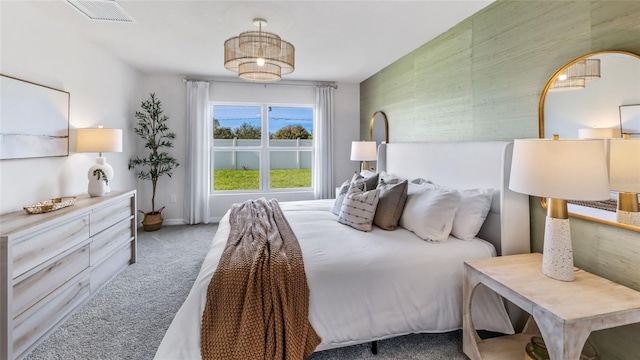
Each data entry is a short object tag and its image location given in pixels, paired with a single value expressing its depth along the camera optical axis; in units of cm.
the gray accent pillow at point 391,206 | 229
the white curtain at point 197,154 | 461
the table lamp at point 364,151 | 410
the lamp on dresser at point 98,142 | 289
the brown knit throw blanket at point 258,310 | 138
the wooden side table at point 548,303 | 114
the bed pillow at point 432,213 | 202
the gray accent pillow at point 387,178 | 280
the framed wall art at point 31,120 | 214
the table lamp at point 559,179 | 127
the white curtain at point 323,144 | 505
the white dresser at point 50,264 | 162
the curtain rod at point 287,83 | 473
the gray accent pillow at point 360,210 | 230
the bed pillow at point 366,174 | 341
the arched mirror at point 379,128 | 429
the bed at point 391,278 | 158
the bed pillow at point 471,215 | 205
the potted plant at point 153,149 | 436
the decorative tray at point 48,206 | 211
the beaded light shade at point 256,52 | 229
